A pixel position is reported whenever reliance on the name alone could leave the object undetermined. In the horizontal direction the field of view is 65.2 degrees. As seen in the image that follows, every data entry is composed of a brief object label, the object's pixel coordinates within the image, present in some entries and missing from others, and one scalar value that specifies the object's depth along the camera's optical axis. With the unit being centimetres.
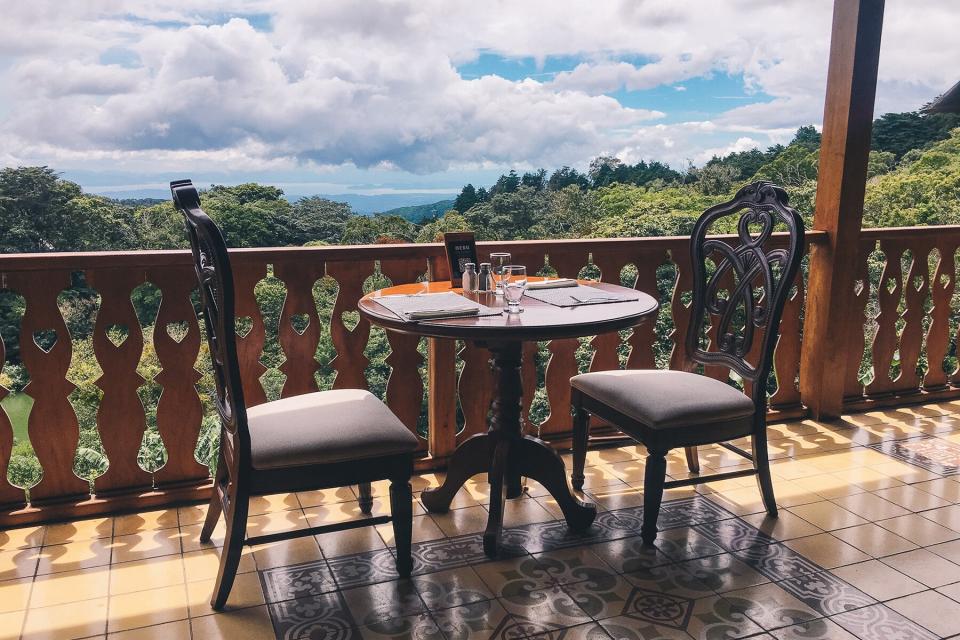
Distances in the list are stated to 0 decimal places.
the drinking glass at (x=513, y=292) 241
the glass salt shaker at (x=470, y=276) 270
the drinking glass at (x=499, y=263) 259
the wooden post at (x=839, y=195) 351
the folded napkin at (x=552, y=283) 279
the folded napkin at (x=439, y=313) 220
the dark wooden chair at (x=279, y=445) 199
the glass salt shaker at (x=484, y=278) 265
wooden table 220
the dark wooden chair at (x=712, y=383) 247
